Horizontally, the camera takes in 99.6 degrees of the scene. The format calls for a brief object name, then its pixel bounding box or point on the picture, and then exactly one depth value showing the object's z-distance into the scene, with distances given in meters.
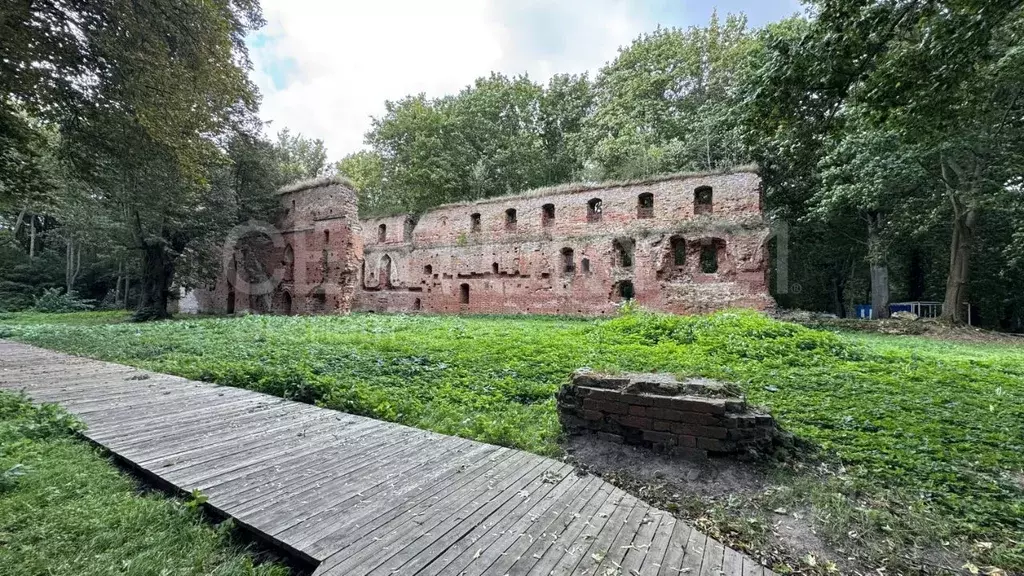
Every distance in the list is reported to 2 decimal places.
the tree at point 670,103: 22.39
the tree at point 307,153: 33.50
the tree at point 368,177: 31.52
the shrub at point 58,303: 24.00
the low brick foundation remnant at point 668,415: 3.21
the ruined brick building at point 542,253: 17.78
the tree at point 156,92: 6.58
